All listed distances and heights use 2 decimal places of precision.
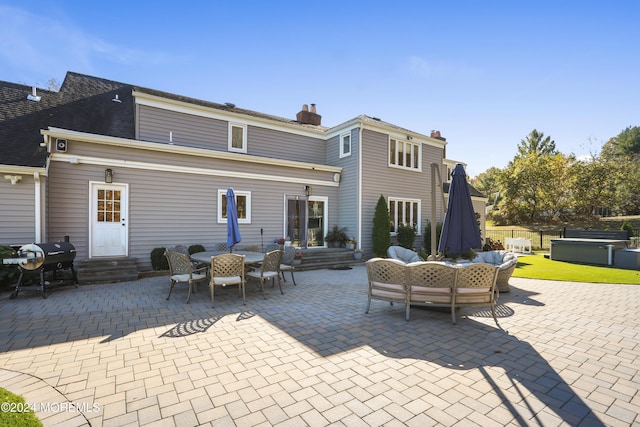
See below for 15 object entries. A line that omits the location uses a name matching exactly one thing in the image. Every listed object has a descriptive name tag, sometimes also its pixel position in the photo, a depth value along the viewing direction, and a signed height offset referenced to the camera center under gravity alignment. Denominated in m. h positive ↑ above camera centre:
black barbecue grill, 6.09 -1.01
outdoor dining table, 6.54 -1.07
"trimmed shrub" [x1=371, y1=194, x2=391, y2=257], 12.12 -0.64
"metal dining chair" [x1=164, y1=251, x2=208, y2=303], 5.97 -1.20
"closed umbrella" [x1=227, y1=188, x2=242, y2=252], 7.22 -0.35
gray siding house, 8.03 +1.43
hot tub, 10.98 -1.41
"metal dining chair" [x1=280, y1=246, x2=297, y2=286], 7.93 -1.18
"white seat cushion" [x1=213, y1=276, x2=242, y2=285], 5.83 -1.37
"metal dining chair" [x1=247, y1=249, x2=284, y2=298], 6.43 -1.26
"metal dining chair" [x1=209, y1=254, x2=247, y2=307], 5.82 -1.18
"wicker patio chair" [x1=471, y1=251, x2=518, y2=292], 6.36 -1.11
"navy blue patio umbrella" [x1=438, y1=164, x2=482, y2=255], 5.47 -0.21
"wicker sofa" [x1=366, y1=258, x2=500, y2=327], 4.65 -1.16
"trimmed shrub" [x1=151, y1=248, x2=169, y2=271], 8.85 -1.45
